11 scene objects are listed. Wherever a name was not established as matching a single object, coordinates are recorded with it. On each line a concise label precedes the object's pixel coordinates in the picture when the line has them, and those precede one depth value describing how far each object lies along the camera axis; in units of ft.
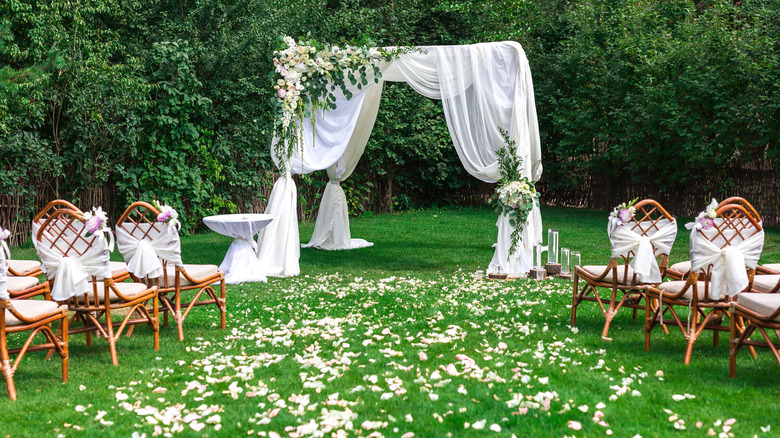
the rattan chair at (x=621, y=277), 14.89
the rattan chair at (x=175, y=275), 14.87
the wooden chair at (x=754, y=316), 11.17
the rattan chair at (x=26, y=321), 11.01
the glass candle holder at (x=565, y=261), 23.76
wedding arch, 24.20
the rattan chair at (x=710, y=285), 12.66
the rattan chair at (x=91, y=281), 12.70
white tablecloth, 22.81
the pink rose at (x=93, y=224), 12.37
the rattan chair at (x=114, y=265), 13.21
